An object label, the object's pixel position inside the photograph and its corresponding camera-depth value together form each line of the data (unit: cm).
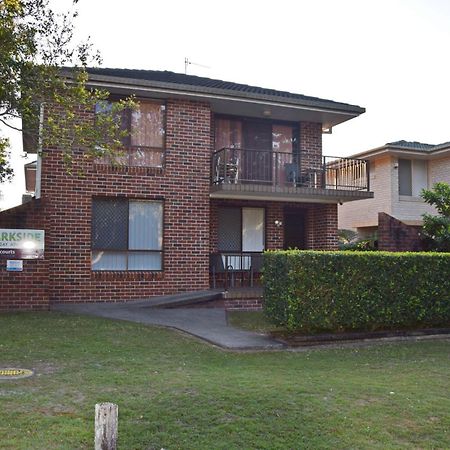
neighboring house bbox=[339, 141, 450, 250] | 2194
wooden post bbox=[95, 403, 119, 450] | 358
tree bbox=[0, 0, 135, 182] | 855
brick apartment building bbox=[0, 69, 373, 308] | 1349
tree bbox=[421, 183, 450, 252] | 1458
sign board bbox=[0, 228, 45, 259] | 1157
